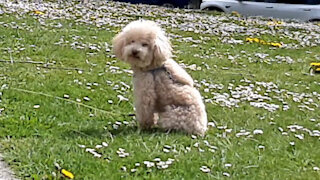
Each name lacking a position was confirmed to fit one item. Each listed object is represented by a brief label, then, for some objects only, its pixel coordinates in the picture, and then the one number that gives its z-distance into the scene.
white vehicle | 24.30
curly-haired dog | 5.94
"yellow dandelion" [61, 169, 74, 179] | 4.53
